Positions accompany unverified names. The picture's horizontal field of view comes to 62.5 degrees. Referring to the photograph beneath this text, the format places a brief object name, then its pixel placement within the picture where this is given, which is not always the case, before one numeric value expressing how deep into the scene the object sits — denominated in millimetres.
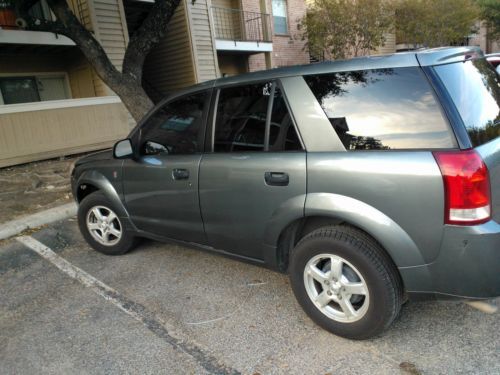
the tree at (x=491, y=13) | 21453
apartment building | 9086
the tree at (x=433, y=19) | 16391
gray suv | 2168
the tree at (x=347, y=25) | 14234
